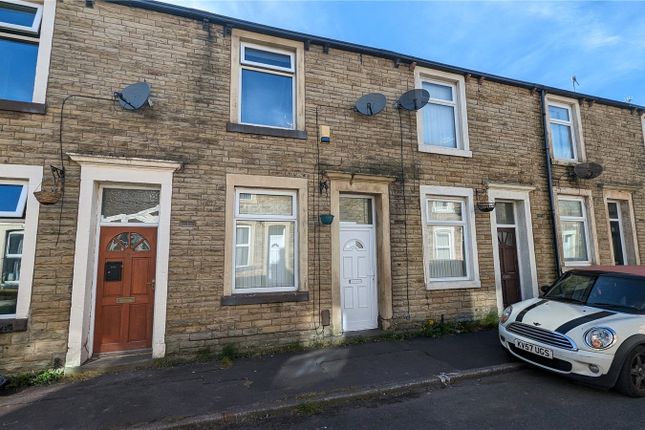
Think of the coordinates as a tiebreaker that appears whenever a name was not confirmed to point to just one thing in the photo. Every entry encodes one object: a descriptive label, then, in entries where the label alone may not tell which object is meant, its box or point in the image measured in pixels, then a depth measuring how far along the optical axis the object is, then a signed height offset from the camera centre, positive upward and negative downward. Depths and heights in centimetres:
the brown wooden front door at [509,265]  826 -18
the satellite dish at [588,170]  890 +220
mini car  424 -94
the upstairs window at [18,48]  551 +343
